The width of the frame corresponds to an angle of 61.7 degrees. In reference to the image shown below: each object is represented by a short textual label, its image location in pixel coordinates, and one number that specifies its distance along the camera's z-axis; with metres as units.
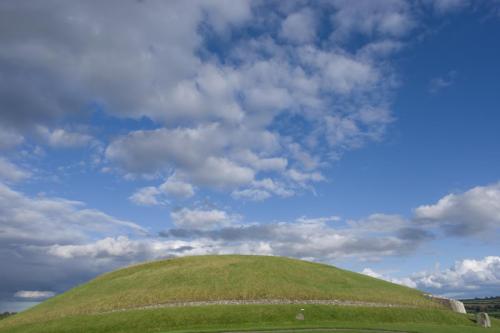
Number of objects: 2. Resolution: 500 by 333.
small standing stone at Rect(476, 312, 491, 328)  63.50
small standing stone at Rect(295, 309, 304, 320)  60.66
